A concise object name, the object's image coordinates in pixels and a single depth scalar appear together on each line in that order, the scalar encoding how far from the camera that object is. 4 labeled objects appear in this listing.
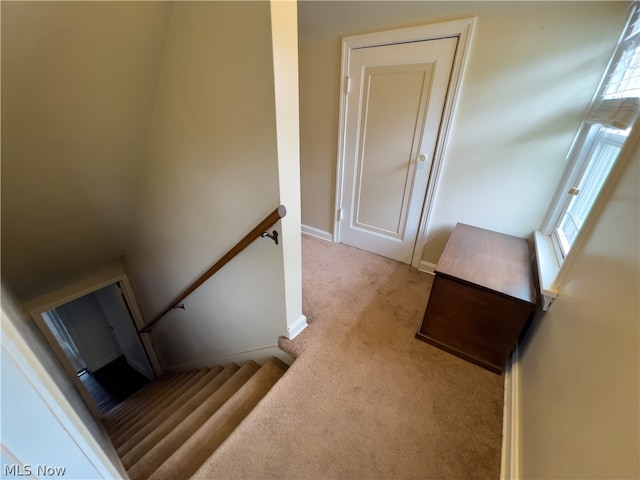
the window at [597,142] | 1.12
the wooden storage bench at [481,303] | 1.38
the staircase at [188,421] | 1.24
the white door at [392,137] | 1.87
